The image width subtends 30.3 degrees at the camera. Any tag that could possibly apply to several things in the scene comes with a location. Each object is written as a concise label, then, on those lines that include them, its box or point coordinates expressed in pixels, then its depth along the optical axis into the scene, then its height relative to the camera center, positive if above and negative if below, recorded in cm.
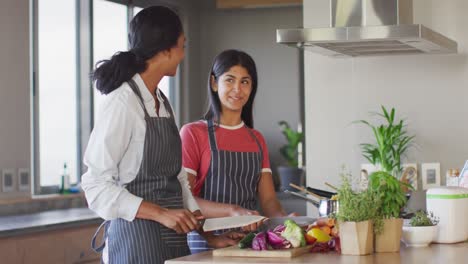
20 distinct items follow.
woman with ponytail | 270 -6
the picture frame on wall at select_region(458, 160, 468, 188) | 377 -21
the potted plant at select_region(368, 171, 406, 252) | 279 -26
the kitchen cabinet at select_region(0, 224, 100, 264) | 412 -56
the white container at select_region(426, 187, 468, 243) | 309 -29
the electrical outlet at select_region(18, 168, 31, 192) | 530 -28
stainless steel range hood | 393 +45
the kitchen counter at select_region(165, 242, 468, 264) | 257 -39
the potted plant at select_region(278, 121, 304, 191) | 806 -23
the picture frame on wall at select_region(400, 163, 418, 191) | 475 -24
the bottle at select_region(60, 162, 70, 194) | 593 -33
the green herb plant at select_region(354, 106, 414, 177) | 471 -8
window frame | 639 +43
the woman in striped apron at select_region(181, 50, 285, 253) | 351 -6
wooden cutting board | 264 -37
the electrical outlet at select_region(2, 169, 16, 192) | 516 -27
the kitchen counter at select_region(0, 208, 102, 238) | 416 -46
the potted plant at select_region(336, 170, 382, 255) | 271 -28
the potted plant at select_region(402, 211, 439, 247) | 297 -35
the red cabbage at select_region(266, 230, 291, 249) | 274 -35
